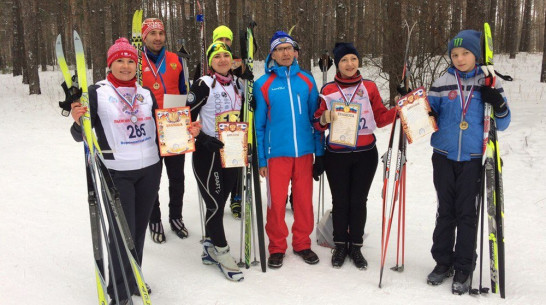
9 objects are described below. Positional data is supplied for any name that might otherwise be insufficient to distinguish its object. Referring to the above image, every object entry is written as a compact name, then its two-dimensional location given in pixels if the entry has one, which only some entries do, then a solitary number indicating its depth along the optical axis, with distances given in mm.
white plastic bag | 4156
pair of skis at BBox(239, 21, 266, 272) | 3557
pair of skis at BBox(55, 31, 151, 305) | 2572
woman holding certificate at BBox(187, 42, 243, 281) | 3418
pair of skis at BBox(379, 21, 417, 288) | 3291
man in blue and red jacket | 3539
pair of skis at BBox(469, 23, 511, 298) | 3045
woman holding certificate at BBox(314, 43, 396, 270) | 3418
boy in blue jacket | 3061
